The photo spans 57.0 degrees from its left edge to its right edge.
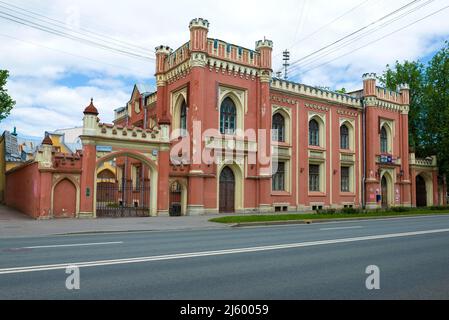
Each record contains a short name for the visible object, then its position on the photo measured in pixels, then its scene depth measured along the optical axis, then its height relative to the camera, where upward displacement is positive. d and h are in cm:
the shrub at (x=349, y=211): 2575 -122
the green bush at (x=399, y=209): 2825 -122
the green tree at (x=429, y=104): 4206 +915
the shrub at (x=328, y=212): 2492 -124
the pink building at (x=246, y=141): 2477 +354
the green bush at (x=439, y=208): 3117 -127
